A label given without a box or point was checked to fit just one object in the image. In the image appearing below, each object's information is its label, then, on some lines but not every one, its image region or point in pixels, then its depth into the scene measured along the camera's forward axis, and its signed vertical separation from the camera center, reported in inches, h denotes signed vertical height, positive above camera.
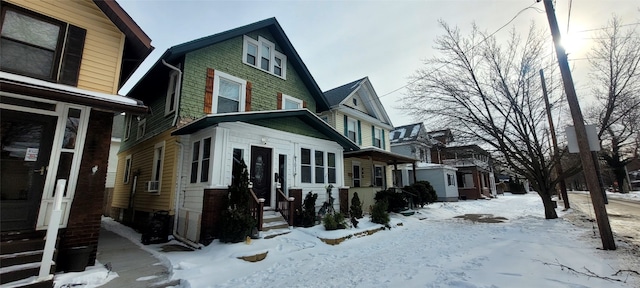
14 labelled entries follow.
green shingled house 328.2 +79.2
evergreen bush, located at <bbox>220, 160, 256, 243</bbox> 283.0 -20.1
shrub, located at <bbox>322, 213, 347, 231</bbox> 351.2 -37.6
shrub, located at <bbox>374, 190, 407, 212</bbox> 550.9 -14.7
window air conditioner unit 391.3 +10.1
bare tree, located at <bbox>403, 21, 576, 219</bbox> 504.1 +157.0
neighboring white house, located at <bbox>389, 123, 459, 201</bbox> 927.0 +82.7
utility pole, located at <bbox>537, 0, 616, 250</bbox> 255.9 +48.5
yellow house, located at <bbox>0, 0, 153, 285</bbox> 196.2 +63.4
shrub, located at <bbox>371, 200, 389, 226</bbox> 421.7 -33.9
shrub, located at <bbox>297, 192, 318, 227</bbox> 367.2 -26.1
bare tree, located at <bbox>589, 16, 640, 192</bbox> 448.1 +175.5
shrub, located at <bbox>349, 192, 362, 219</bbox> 421.1 -24.5
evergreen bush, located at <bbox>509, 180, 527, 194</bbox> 1669.5 +21.8
